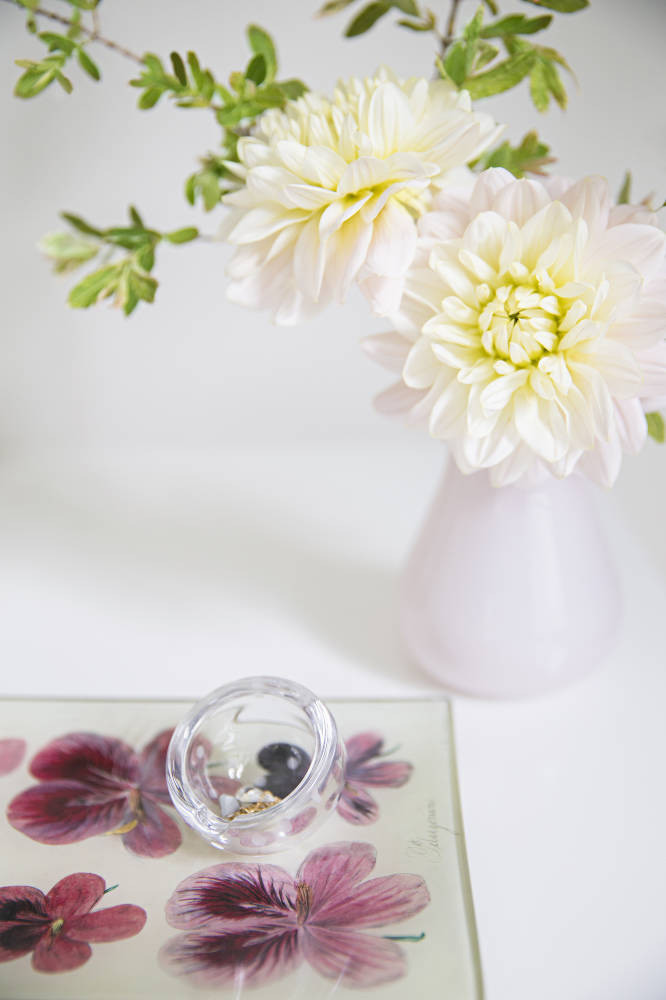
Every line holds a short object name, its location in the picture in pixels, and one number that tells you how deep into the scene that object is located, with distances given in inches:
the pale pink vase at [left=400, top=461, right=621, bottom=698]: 16.5
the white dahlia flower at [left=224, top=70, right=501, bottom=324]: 12.1
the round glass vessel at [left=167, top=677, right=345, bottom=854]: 14.2
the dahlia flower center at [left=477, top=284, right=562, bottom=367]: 12.3
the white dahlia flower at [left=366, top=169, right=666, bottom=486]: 12.1
